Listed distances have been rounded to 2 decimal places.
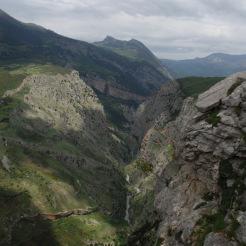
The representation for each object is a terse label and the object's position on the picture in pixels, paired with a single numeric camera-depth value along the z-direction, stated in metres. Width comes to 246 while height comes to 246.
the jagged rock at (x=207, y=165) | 40.84
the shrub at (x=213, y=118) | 44.66
